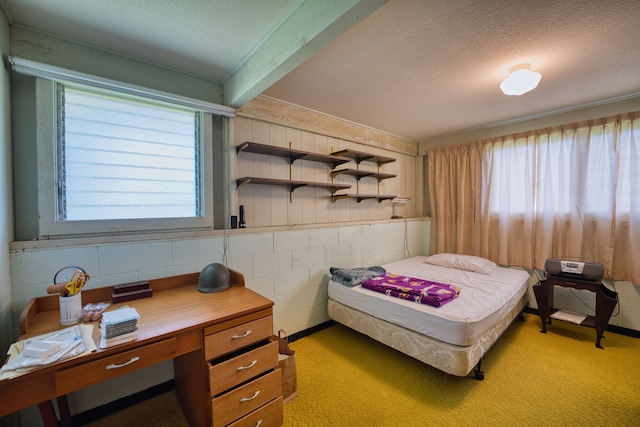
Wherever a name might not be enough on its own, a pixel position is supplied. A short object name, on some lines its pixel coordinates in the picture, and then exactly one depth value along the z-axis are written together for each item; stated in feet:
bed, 5.99
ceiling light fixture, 6.38
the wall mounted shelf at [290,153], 7.40
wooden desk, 3.20
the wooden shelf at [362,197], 9.97
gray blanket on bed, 8.51
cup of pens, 4.20
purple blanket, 6.89
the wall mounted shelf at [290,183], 7.32
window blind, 5.43
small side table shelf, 7.79
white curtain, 8.61
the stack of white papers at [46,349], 3.06
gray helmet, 5.68
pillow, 10.00
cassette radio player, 8.05
